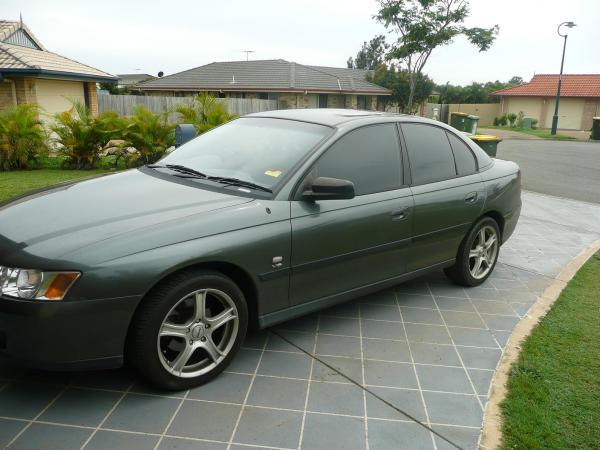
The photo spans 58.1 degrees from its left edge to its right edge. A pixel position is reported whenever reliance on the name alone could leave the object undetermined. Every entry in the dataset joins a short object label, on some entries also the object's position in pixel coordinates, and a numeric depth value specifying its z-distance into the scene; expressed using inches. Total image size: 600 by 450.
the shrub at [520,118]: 1743.4
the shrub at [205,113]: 495.8
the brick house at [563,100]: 1729.8
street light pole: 1216.2
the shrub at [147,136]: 473.1
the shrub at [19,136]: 470.0
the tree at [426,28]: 1295.5
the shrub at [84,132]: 474.3
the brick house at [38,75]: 706.2
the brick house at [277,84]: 1472.2
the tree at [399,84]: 1753.2
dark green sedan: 109.6
